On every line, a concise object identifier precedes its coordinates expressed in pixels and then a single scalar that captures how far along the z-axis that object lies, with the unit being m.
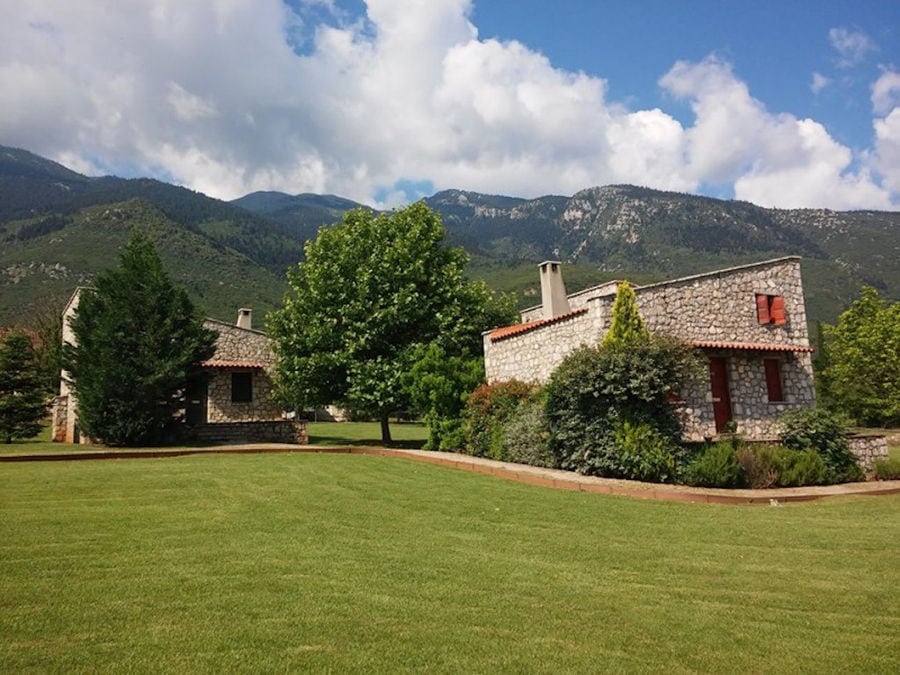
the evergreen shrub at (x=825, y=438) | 13.74
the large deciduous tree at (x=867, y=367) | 36.19
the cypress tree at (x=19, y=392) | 24.33
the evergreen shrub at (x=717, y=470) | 12.30
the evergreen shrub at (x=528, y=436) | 15.11
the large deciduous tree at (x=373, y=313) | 21.27
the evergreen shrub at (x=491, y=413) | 17.02
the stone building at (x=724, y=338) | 16.61
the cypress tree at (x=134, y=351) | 20.44
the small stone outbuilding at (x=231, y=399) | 23.38
